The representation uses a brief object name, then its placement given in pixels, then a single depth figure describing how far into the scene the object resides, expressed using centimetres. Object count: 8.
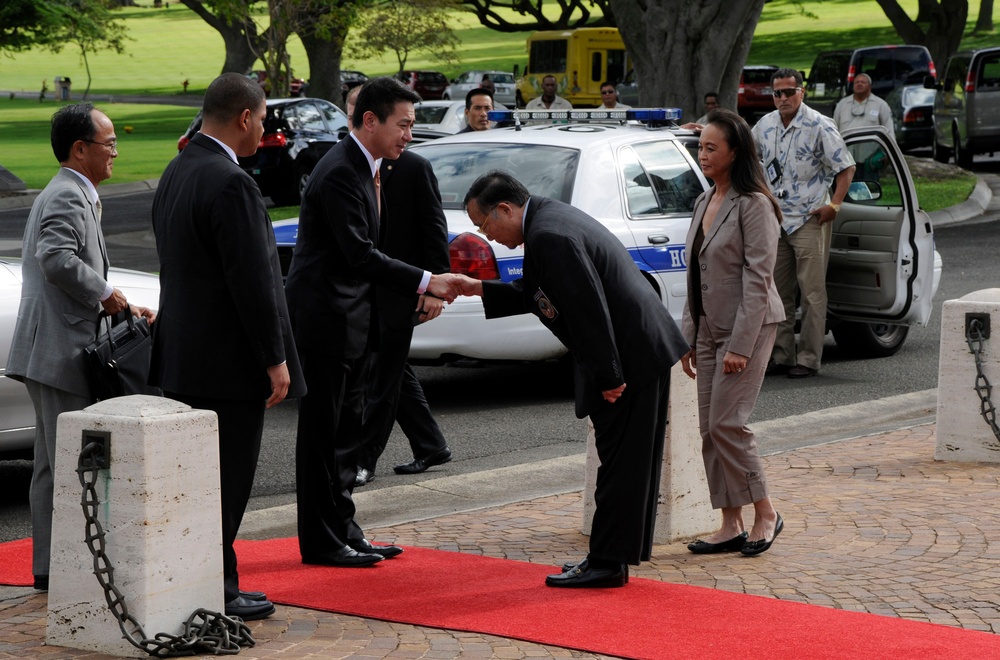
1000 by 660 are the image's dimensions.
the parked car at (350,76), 5319
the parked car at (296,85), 4199
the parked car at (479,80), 5266
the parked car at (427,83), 5794
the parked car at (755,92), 4209
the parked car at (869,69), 3278
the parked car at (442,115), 2352
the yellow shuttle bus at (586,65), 4575
